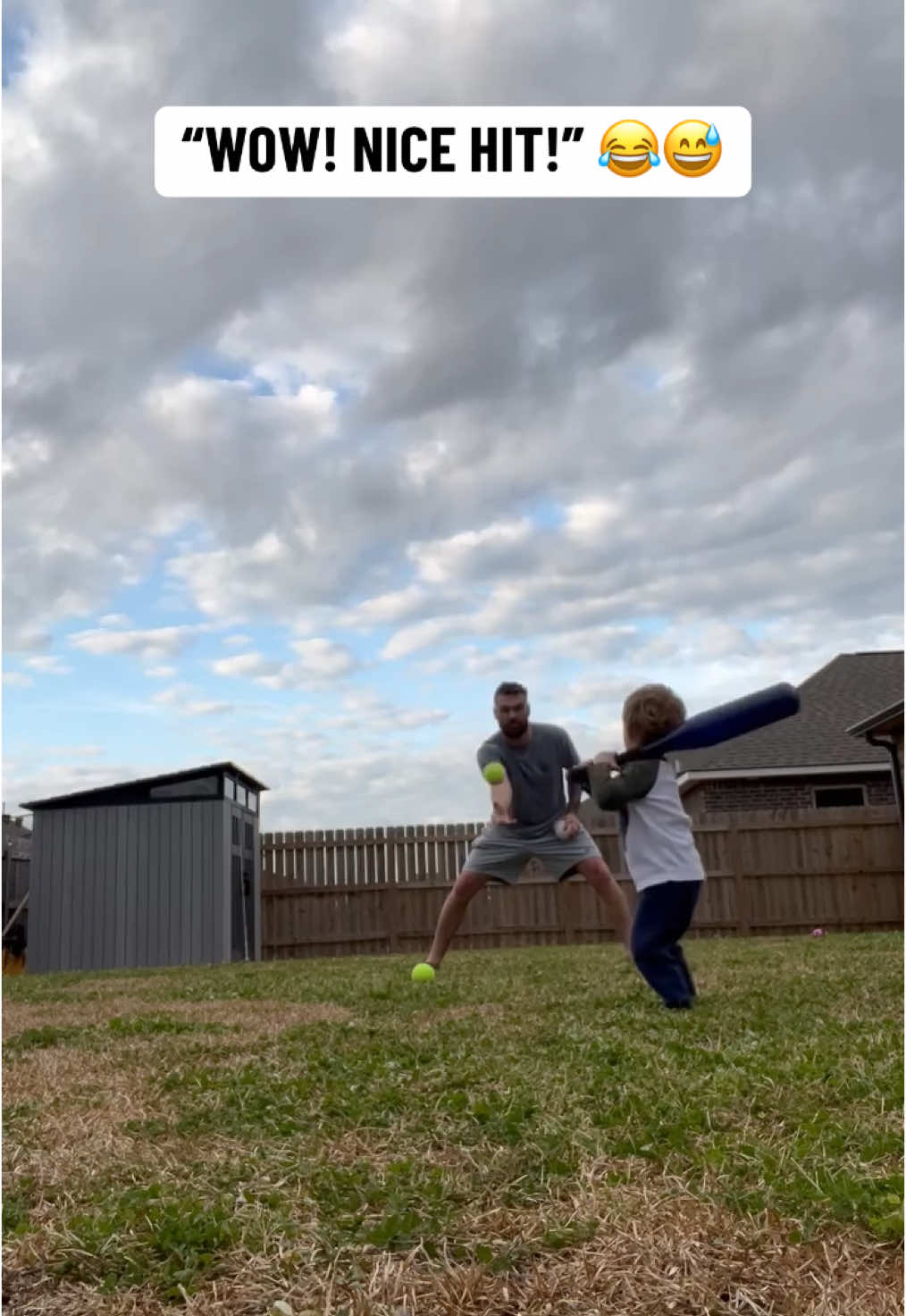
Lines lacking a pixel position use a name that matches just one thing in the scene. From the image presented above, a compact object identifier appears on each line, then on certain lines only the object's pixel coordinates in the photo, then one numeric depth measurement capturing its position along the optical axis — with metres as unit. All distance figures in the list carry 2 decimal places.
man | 7.42
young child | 5.37
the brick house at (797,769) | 20.00
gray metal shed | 15.09
